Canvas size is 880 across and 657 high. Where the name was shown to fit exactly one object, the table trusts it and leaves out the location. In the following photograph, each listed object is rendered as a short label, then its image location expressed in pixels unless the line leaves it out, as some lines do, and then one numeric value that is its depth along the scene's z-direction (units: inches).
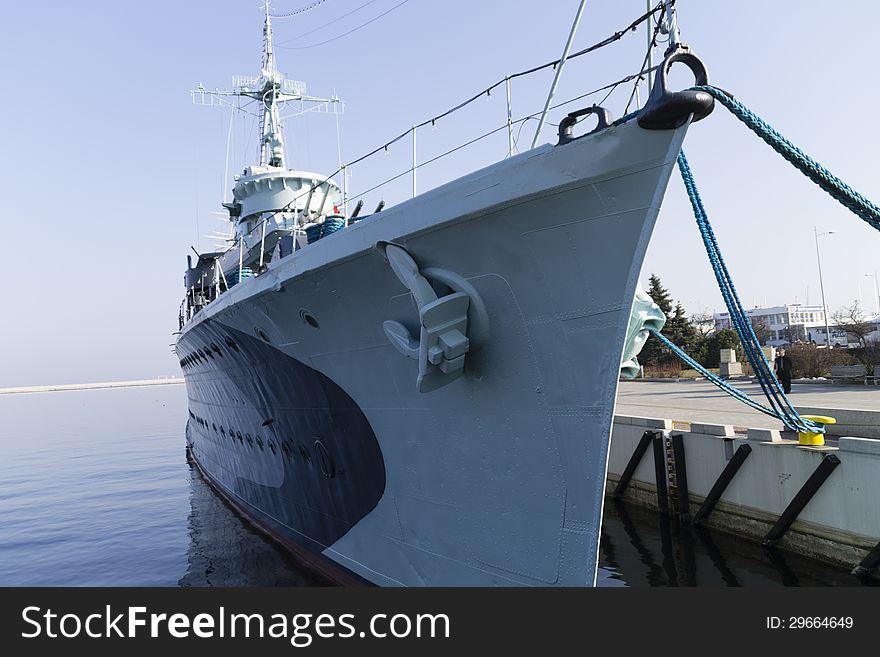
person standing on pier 584.4
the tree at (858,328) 1072.1
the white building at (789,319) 2674.7
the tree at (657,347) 1294.5
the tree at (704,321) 1761.6
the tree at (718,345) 1207.6
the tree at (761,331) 1553.9
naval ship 151.5
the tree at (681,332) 1239.5
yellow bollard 333.1
